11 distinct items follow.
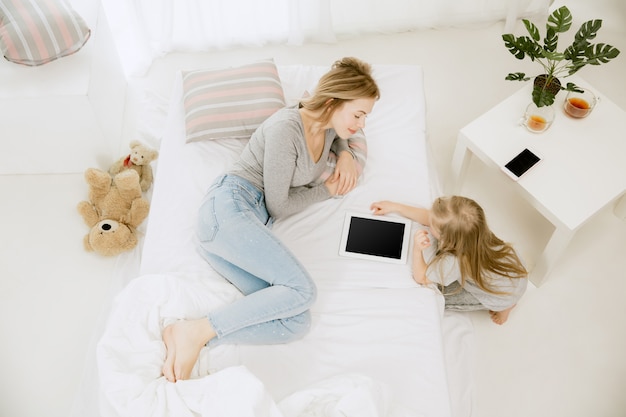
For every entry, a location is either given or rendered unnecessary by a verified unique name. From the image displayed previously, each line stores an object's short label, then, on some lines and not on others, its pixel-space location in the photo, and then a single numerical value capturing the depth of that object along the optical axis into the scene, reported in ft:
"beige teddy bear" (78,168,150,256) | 7.24
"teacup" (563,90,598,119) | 6.94
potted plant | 6.50
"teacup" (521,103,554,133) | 6.84
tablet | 6.12
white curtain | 9.26
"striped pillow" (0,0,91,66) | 7.01
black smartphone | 6.59
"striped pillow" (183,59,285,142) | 6.82
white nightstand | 6.41
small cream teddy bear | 7.54
